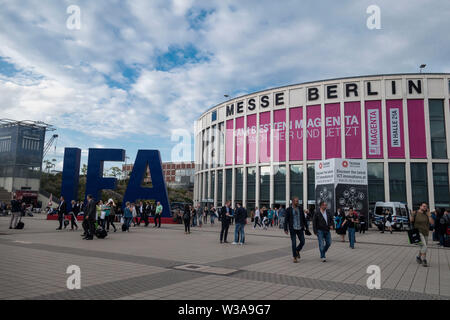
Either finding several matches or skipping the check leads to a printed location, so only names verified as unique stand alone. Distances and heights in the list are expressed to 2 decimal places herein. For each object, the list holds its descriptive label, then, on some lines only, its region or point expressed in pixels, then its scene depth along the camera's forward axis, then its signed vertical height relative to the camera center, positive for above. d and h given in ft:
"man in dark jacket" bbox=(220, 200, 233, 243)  41.93 -2.84
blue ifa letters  74.69 +4.31
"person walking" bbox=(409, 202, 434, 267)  27.20 -2.19
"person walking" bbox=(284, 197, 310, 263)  28.50 -2.19
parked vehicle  81.10 -3.61
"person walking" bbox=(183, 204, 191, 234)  54.61 -3.64
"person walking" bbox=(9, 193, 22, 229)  49.83 -2.40
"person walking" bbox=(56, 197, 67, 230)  55.74 -2.85
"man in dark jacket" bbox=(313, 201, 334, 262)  29.09 -2.64
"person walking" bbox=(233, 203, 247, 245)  40.34 -2.96
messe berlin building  116.98 +24.69
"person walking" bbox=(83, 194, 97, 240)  42.11 -3.08
